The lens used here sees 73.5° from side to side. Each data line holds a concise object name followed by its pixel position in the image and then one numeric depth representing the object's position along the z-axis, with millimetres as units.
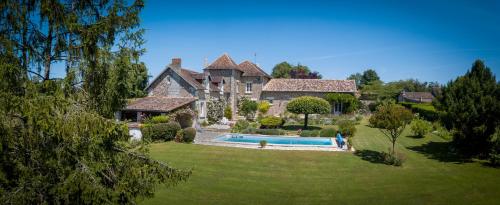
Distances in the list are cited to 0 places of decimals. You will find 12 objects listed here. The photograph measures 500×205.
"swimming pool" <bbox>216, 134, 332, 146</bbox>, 25891
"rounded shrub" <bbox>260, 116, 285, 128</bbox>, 32812
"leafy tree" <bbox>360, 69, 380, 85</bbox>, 89600
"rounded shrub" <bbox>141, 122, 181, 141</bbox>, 24875
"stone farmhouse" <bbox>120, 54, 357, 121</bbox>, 31172
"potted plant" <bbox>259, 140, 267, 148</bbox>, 22812
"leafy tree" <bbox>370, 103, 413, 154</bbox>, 17891
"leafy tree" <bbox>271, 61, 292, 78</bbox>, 88175
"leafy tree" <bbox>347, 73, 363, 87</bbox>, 110412
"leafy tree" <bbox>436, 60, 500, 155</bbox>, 18125
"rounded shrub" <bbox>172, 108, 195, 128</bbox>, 29570
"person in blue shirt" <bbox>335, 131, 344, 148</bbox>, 22684
